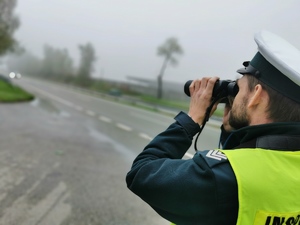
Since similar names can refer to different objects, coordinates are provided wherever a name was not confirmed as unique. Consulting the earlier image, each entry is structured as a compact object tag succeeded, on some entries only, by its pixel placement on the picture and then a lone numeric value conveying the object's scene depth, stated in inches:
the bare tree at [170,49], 1417.3
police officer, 37.0
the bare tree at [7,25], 1021.2
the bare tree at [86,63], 1994.3
